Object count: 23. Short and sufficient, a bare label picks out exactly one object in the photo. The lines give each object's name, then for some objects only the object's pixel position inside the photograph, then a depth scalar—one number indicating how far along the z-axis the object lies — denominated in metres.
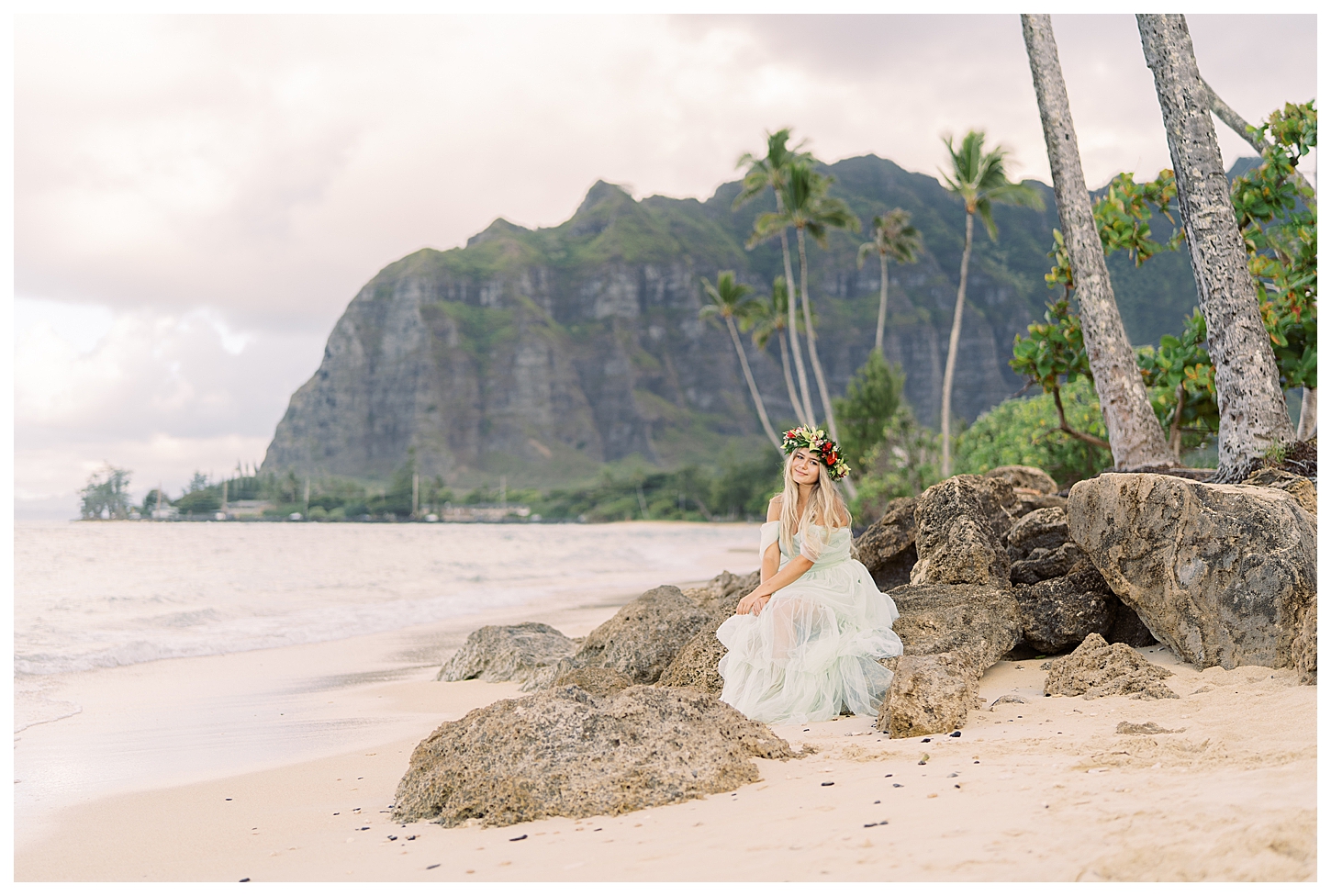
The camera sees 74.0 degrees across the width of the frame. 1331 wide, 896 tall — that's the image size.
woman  4.41
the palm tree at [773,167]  30.95
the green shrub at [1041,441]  13.28
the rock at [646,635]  5.98
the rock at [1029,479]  8.23
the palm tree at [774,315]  35.97
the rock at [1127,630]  5.37
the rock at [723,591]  7.46
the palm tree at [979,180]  26.11
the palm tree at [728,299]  36.44
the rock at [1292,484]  5.06
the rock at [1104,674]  4.21
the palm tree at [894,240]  34.53
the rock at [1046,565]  5.70
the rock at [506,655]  7.17
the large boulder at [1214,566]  4.41
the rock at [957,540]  5.67
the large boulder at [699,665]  5.07
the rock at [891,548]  6.63
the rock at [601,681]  4.69
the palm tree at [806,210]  30.48
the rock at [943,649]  3.80
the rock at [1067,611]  5.43
